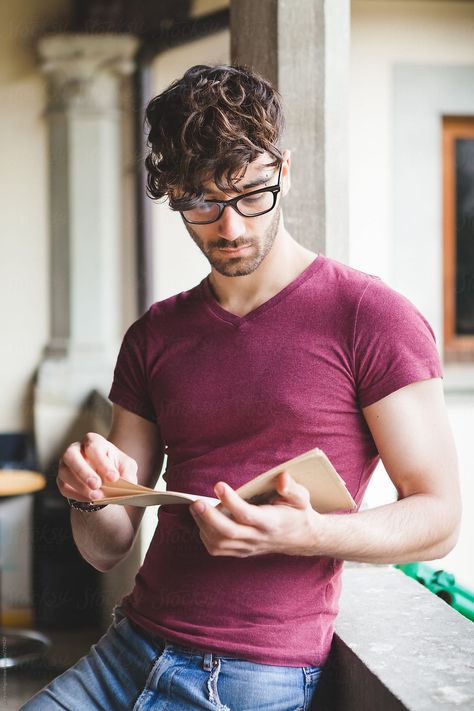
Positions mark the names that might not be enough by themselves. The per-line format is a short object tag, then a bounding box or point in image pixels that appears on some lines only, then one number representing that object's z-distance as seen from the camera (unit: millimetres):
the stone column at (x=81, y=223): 4715
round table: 4133
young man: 1374
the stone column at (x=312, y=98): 1887
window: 4680
